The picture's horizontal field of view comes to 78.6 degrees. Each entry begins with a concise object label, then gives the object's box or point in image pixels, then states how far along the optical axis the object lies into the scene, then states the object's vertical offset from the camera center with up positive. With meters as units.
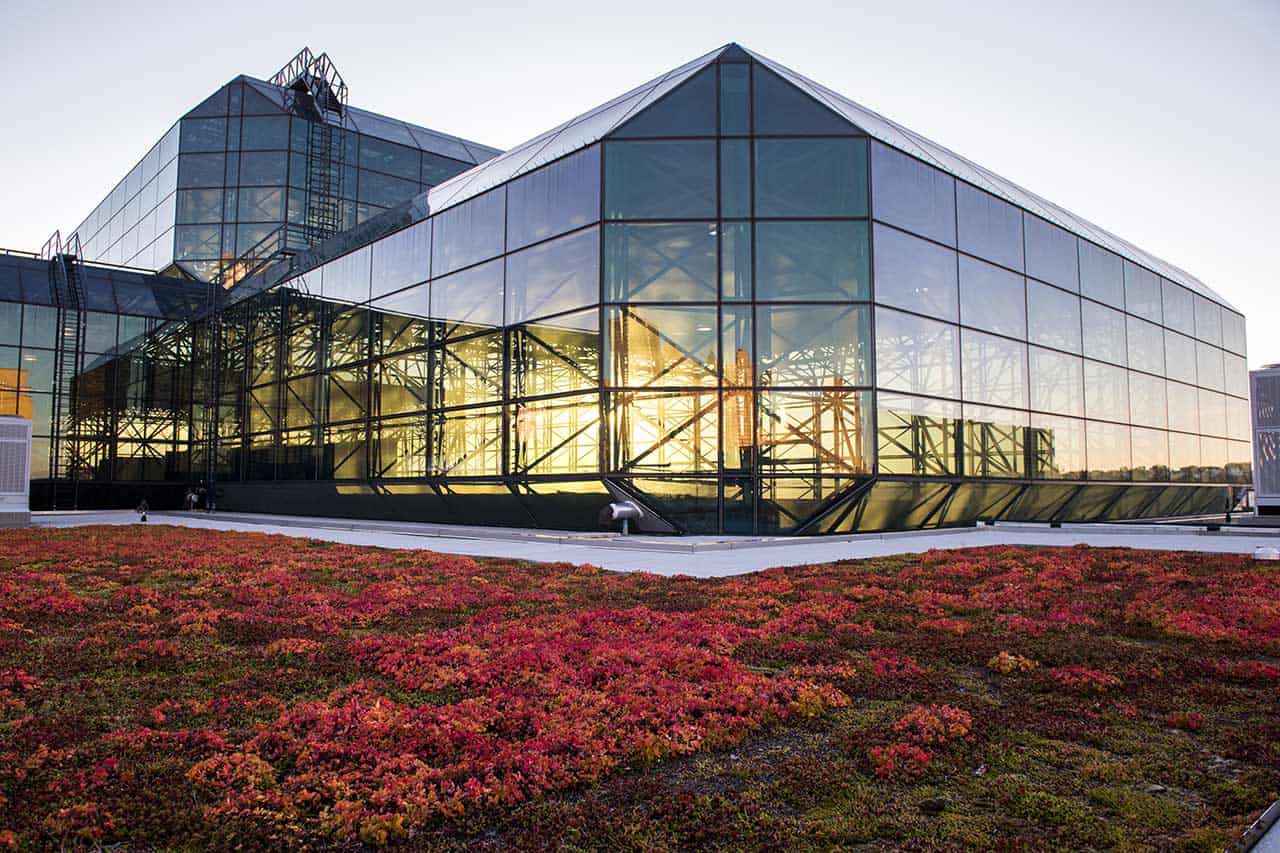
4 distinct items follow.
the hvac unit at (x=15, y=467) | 26.02 +0.03
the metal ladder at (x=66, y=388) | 40.38 +4.23
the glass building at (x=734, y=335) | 21.56 +4.30
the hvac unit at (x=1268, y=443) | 20.97 +0.83
